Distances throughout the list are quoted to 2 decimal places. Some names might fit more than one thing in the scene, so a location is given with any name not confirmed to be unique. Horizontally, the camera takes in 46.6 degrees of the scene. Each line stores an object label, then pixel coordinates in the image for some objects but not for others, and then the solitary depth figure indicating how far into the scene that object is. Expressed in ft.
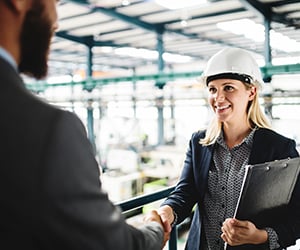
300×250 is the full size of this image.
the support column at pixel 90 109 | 25.07
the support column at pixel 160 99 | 19.95
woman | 4.18
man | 1.65
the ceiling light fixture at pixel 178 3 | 15.99
